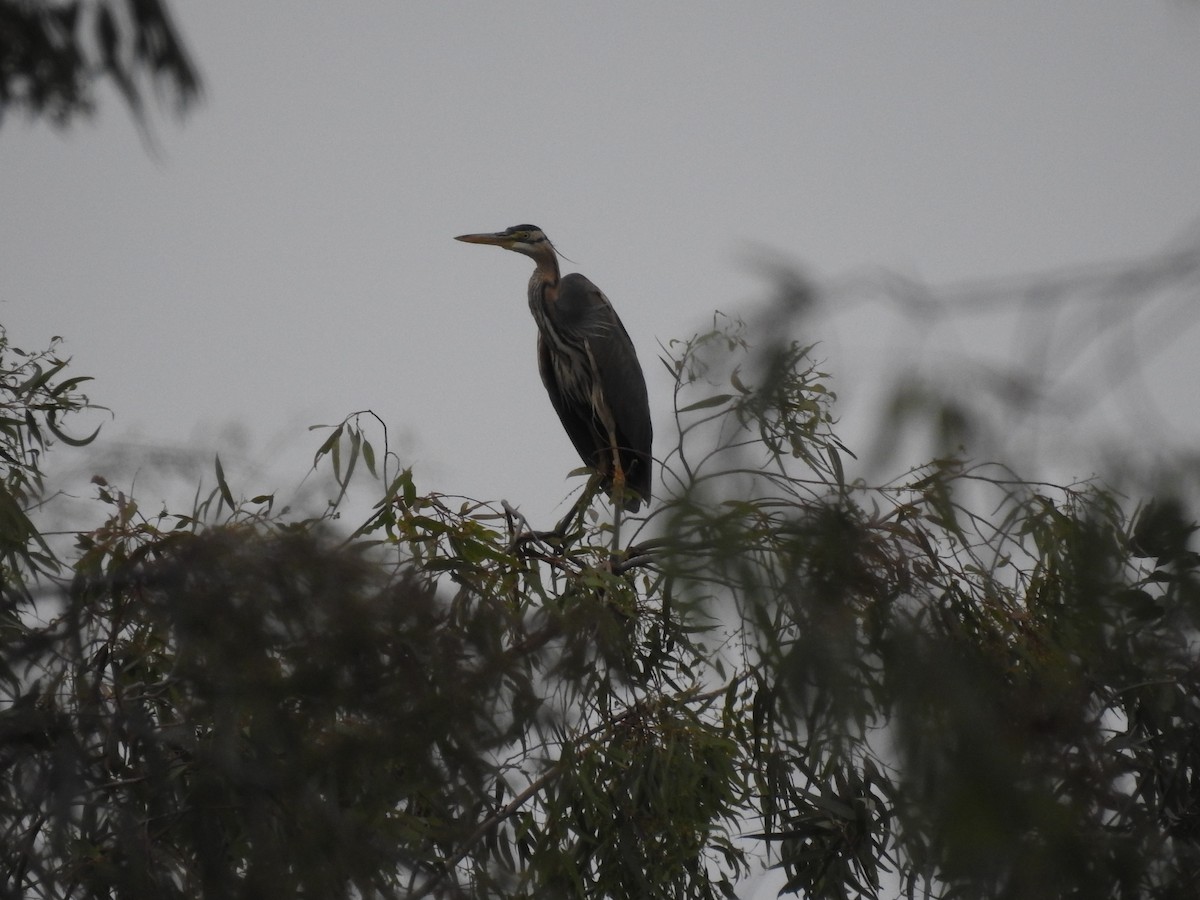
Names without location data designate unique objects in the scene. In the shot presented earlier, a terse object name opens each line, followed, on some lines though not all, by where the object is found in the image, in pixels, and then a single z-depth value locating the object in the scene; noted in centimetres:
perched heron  3932
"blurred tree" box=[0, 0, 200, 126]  1403
